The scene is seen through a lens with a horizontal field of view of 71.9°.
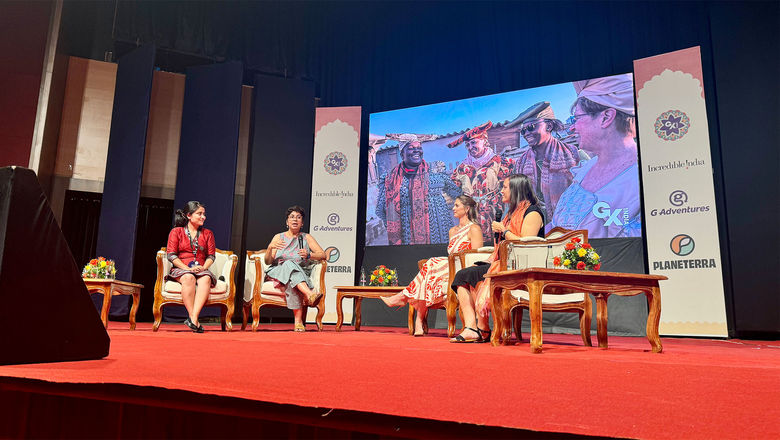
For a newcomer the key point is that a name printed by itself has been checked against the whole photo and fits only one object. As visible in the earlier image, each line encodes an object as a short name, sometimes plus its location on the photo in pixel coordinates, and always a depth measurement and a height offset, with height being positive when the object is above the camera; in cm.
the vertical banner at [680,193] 582 +113
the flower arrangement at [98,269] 492 +11
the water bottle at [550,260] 371 +21
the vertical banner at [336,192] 780 +139
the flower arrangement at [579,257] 335 +22
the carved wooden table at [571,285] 308 +4
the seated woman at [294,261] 516 +24
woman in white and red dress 455 +22
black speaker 159 -1
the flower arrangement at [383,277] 604 +12
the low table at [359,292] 580 -5
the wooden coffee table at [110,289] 477 -6
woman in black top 388 +20
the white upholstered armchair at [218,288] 471 -4
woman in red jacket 466 +24
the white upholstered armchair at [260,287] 505 -2
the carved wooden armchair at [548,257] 372 +23
